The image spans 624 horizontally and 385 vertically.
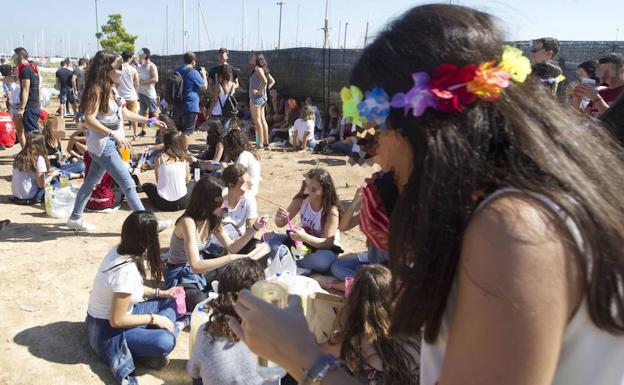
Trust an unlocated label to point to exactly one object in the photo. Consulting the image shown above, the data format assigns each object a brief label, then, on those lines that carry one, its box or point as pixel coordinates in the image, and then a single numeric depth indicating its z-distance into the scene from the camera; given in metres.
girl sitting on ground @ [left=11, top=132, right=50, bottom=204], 6.13
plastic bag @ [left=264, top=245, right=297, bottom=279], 3.44
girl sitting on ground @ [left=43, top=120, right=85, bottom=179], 7.17
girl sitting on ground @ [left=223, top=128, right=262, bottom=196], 5.78
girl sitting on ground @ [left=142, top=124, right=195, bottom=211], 6.04
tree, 42.44
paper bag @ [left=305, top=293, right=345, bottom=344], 3.02
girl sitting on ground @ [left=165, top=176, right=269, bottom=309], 3.85
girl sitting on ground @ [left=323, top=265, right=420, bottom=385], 2.44
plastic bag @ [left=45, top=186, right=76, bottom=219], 5.91
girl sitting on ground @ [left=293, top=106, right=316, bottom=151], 10.41
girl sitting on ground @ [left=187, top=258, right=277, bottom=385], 2.65
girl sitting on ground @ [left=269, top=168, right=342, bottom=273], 4.43
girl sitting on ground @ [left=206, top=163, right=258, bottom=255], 4.62
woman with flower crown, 0.77
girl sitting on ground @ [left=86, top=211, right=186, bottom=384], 3.07
